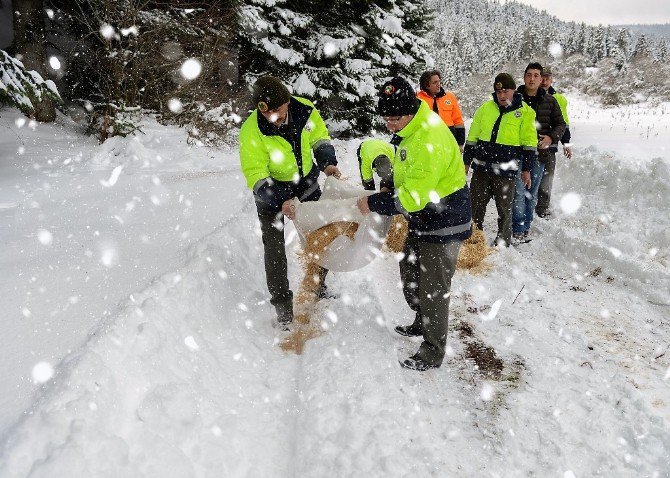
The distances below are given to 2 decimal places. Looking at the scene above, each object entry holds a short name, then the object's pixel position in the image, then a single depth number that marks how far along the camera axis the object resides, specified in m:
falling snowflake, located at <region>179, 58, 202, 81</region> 12.03
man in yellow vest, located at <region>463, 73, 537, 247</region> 5.49
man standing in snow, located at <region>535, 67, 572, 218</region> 6.60
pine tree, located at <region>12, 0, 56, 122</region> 9.32
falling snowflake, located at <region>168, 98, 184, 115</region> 12.22
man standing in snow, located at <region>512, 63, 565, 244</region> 6.13
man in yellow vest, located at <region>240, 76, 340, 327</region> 3.42
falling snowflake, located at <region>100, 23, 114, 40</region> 9.35
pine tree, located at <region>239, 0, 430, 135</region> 12.32
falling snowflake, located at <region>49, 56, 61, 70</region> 10.91
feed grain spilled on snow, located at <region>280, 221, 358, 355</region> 3.91
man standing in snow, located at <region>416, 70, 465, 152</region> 6.32
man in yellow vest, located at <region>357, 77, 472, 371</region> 2.96
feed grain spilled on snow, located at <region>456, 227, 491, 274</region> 5.42
